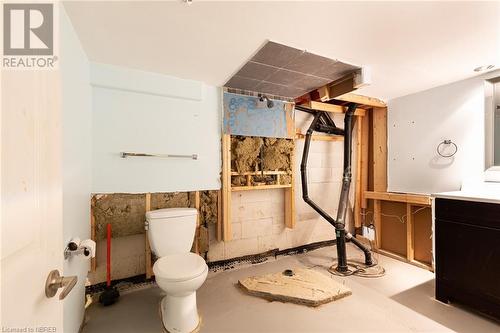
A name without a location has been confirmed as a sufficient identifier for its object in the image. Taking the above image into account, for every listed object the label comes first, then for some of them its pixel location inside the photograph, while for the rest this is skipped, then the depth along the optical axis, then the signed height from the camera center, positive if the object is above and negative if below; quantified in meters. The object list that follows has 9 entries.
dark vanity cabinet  1.73 -0.70
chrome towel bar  2.17 +0.13
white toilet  1.60 -0.73
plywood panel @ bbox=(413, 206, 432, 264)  2.76 -0.81
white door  0.44 -0.07
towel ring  2.58 +0.25
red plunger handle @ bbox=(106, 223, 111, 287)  2.05 -0.79
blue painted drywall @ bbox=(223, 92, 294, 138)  2.65 +0.61
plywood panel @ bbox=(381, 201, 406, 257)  3.04 -0.82
